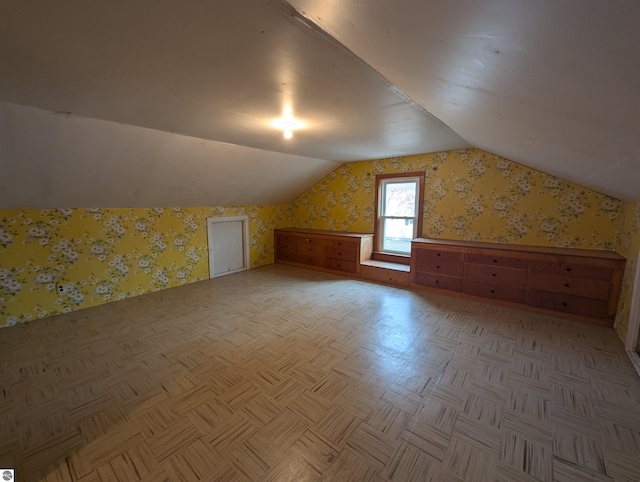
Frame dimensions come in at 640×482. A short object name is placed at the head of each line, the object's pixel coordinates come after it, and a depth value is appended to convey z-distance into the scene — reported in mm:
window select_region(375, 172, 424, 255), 4462
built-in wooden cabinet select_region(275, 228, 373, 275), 4773
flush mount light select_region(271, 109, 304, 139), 2381
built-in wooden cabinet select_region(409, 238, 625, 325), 2891
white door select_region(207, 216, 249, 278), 4886
